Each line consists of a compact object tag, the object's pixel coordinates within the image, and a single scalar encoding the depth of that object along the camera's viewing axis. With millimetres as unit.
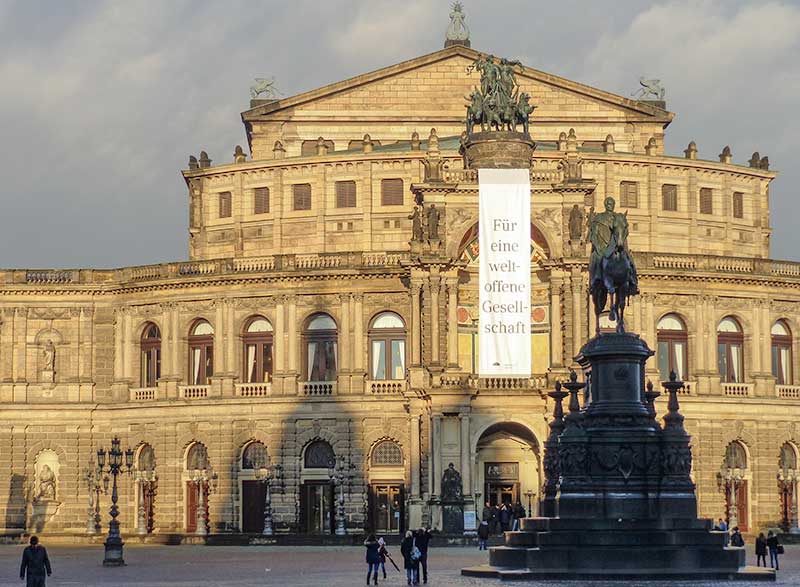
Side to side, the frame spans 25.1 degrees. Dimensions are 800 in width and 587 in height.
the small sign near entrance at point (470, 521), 86625
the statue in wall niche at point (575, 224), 90000
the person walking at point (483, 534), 74812
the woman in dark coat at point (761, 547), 59984
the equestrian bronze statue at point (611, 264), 50812
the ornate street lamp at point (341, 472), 93938
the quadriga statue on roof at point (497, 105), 92688
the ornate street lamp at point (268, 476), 94062
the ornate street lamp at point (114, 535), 68125
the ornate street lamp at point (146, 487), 97438
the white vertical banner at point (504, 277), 86062
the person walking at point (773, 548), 60812
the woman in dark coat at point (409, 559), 52750
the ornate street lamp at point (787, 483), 96625
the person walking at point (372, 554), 52281
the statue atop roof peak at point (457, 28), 114938
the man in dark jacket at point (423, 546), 53344
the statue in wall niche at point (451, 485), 87188
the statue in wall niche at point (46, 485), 98625
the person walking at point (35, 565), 41688
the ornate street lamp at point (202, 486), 94250
